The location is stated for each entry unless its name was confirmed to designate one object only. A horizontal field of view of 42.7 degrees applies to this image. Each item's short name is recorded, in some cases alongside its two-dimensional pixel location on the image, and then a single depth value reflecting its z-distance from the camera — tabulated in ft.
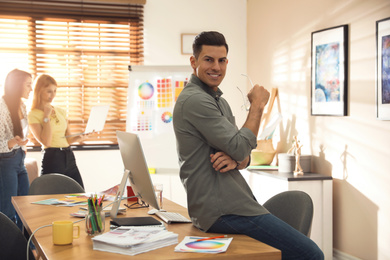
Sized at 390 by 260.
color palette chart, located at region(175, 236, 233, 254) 5.63
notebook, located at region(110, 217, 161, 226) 7.00
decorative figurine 13.86
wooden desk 5.50
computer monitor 6.98
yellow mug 5.98
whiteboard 15.74
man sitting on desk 6.44
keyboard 7.32
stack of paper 5.59
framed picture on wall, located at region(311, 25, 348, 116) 13.02
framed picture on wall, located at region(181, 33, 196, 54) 18.49
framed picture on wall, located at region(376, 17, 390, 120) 11.31
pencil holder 6.59
